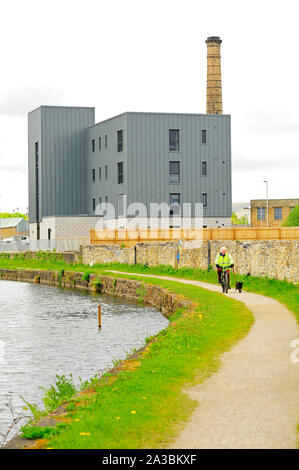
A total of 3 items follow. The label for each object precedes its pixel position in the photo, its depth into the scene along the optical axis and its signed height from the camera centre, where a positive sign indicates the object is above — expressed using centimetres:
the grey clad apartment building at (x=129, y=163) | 6862 +737
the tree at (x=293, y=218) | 8995 +234
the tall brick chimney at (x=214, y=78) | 7781 +1687
